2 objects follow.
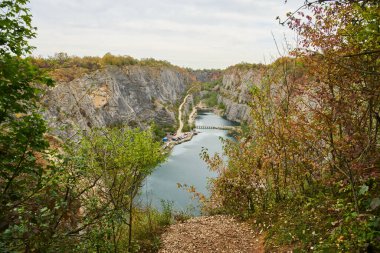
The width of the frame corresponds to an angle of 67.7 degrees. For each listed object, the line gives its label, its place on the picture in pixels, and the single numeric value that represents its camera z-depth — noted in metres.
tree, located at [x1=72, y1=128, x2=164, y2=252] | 8.06
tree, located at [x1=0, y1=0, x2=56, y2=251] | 3.34
